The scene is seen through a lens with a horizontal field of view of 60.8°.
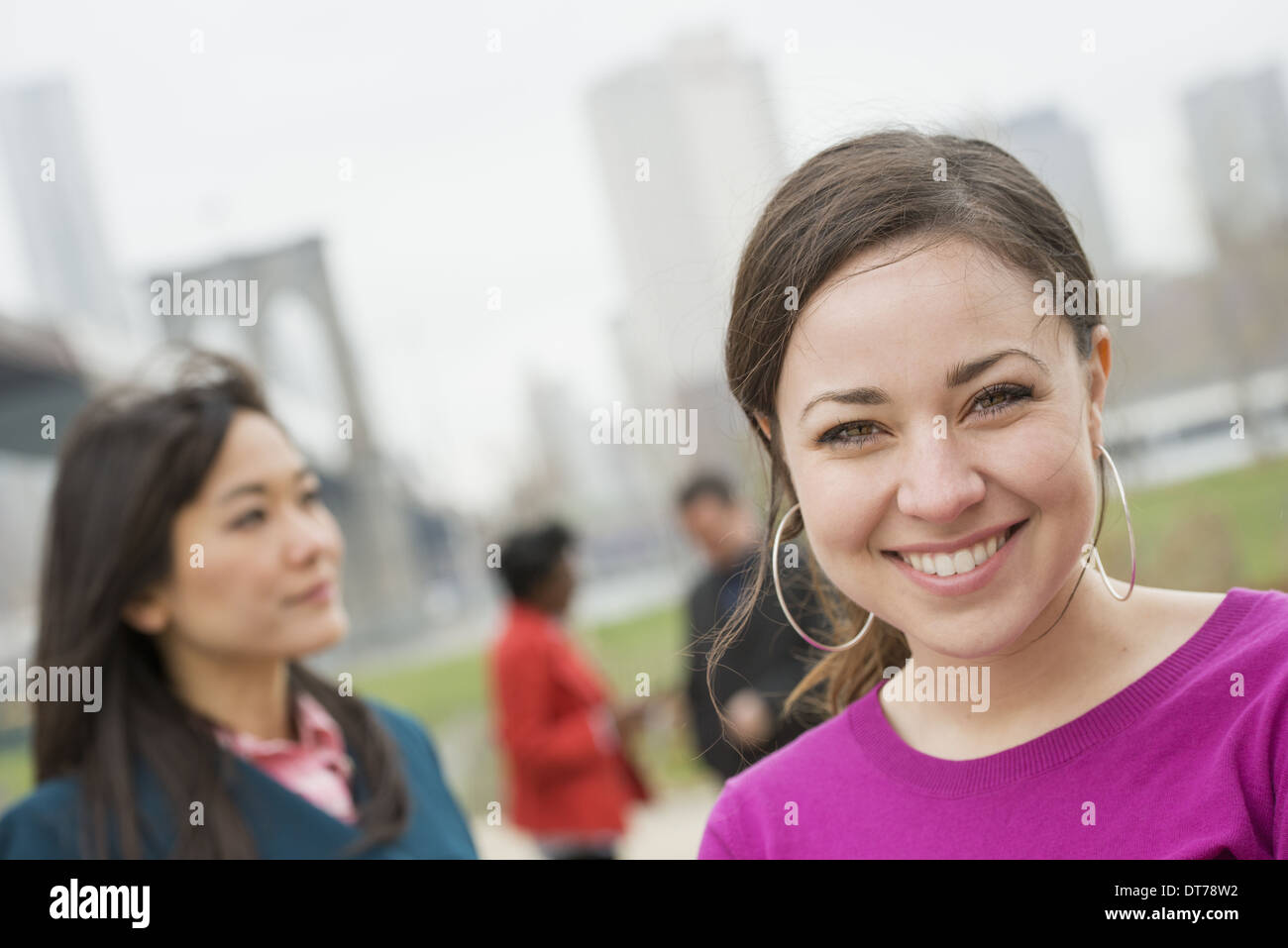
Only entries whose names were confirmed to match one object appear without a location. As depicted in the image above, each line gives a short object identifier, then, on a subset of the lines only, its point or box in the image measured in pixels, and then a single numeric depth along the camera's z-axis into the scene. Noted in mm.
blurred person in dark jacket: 2691
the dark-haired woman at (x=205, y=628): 1722
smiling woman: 906
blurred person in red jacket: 3744
